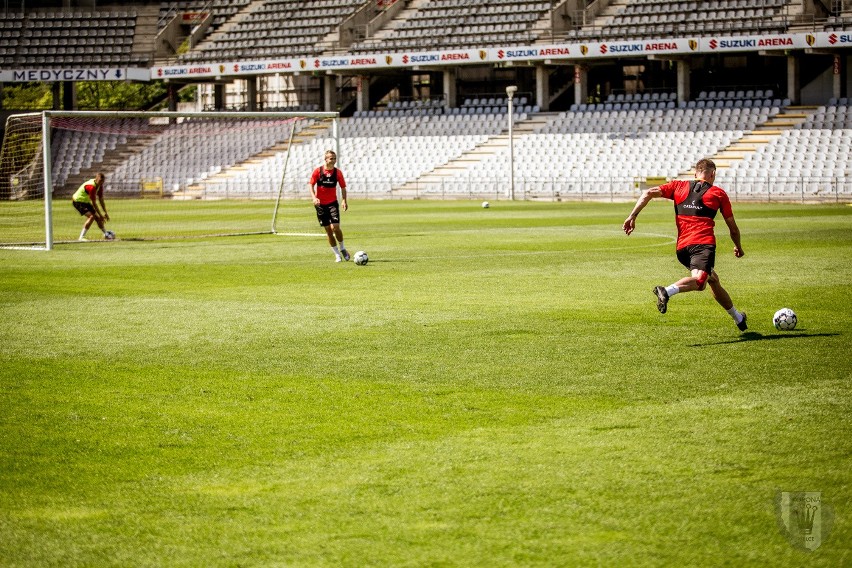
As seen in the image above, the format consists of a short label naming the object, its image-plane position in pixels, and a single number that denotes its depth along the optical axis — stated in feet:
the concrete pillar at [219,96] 219.61
